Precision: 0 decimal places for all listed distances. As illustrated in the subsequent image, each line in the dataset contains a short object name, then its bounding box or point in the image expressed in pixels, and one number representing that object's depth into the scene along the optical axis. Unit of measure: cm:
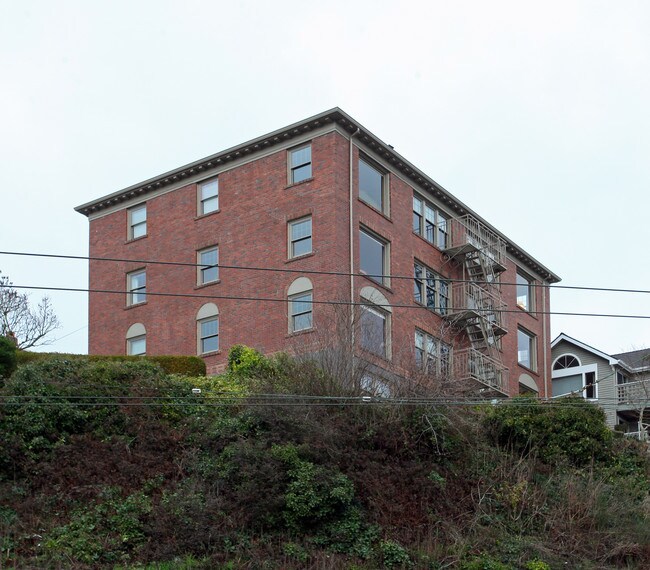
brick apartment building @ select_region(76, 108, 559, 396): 3822
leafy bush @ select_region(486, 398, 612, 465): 2986
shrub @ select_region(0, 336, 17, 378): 3120
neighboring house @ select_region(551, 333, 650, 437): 5600
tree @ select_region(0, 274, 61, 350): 5416
